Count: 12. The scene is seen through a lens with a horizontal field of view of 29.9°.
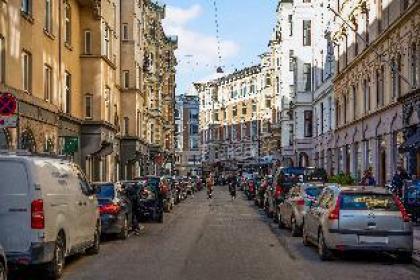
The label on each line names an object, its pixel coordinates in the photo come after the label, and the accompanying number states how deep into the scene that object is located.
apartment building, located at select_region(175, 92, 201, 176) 138.50
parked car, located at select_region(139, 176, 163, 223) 27.31
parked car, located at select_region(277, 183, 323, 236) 20.78
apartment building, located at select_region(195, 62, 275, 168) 109.77
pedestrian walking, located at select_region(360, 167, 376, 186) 29.89
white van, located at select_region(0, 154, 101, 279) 11.82
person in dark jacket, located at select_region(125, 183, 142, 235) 22.22
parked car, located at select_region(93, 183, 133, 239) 19.69
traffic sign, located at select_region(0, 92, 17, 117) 15.57
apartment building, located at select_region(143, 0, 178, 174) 66.94
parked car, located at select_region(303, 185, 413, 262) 14.94
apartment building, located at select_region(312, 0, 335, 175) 56.53
